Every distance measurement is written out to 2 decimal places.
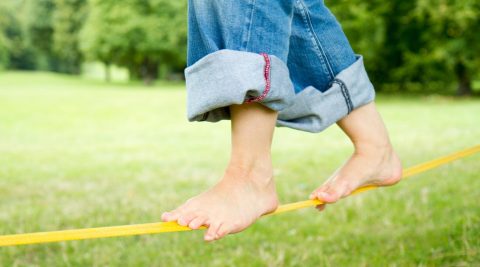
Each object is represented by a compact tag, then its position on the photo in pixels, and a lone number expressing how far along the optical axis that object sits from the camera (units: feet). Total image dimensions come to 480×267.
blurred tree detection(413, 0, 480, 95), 35.55
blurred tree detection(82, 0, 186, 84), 69.87
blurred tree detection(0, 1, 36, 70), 94.43
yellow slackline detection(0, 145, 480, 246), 2.98
